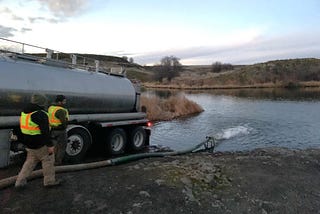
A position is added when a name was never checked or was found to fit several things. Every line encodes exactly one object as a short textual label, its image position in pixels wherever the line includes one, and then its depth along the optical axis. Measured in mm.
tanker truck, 5707
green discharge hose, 4736
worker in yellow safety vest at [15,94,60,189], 4370
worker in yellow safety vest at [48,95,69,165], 5515
